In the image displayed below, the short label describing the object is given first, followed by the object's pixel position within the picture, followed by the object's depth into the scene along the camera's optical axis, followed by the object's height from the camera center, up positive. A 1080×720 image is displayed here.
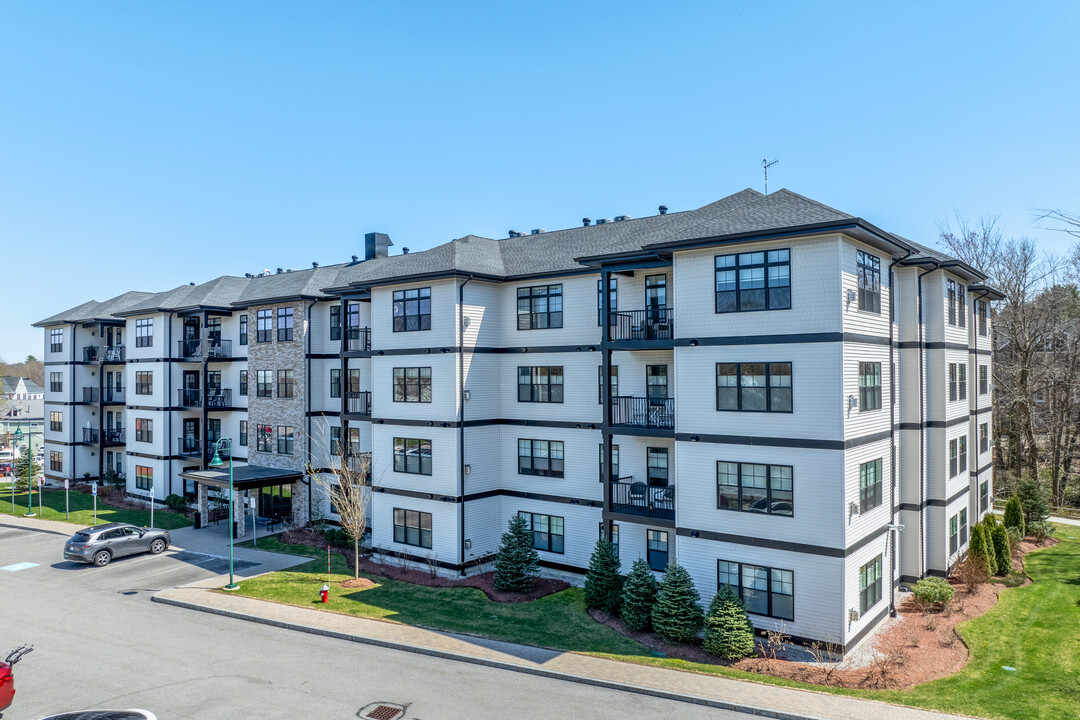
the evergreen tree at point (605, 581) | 19.30 -6.53
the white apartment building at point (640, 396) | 16.67 -1.10
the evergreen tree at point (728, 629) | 15.80 -6.54
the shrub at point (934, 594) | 19.41 -6.96
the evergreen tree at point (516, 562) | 21.34 -6.49
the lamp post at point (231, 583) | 21.38 -7.26
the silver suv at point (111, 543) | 25.55 -6.98
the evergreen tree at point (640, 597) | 17.88 -6.46
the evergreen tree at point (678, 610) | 16.77 -6.41
